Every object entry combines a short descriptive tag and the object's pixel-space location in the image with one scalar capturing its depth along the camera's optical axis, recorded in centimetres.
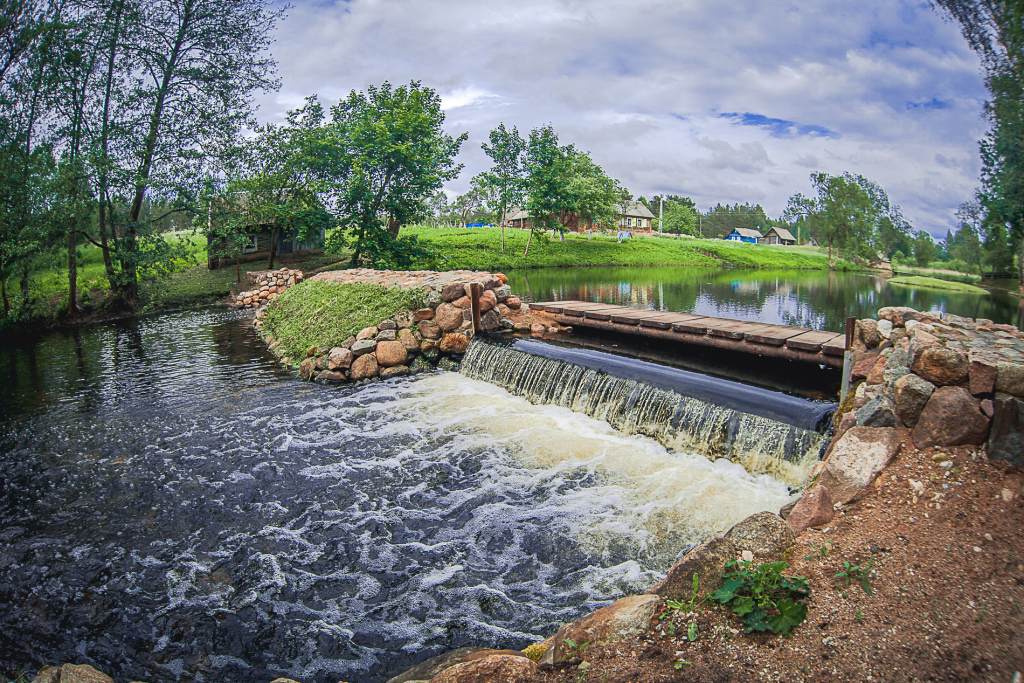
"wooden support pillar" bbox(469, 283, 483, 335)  1210
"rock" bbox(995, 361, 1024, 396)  360
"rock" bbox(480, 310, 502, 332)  1251
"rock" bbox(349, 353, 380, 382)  1098
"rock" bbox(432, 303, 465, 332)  1188
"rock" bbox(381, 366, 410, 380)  1116
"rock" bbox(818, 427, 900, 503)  373
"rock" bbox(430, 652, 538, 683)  272
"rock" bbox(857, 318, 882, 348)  643
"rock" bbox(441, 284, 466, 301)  1198
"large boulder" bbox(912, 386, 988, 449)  369
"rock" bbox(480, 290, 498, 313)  1251
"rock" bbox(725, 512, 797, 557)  320
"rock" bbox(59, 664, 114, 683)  306
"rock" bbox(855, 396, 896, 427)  427
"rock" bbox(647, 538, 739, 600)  303
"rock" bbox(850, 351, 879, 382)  611
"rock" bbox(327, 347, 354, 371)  1092
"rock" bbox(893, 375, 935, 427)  405
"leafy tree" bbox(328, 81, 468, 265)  2280
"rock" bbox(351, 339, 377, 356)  1120
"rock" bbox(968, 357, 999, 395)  375
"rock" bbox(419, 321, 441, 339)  1187
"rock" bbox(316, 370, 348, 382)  1087
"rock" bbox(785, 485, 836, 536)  355
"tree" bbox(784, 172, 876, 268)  5294
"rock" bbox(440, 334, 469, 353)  1182
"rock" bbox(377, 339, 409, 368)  1129
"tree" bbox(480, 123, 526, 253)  4838
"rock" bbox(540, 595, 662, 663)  288
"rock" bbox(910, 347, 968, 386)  403
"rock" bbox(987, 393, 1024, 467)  340
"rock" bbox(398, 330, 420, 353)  1155
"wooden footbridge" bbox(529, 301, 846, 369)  827
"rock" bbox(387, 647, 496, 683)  325
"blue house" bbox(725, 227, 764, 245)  10272
